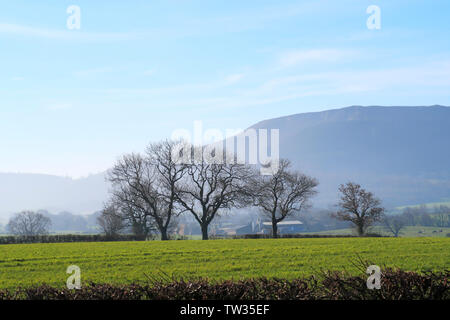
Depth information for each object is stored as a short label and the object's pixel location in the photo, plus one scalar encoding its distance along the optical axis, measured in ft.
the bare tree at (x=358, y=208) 252.62
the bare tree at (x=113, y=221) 235.87
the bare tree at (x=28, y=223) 447.01
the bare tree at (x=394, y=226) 541.75
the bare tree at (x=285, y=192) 255.70
